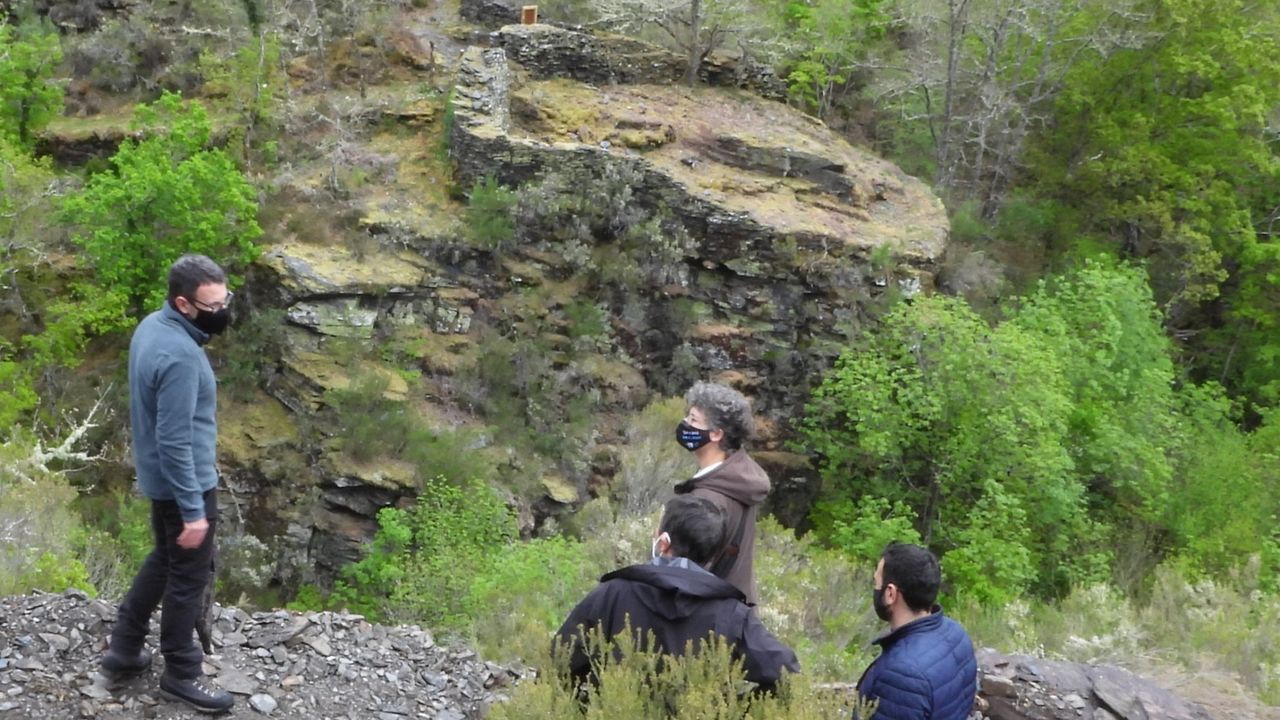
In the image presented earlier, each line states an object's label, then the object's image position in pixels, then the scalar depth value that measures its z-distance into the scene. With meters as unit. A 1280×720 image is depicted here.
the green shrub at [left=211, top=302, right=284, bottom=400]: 10.77
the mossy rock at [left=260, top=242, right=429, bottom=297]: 10.94
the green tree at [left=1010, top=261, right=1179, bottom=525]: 12.76
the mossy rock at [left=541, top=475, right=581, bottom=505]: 10.95
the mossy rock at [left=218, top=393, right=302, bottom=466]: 10.39
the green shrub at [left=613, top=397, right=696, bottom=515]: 10.07
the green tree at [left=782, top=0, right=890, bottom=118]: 17.31
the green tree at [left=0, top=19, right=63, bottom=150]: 12.40
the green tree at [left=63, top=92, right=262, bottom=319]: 10.28
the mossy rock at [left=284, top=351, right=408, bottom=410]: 10.51
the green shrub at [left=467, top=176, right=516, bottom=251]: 12.10
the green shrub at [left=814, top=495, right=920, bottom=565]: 11.45
